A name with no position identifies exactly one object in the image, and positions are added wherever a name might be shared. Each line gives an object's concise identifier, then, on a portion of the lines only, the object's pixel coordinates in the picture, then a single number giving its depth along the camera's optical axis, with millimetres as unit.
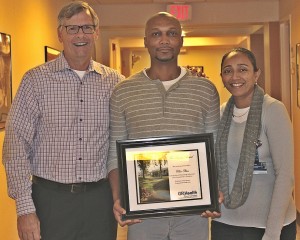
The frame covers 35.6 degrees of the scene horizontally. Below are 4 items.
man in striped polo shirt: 1999
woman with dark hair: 1917
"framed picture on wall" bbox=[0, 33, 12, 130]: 3307
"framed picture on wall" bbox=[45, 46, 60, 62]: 4570
